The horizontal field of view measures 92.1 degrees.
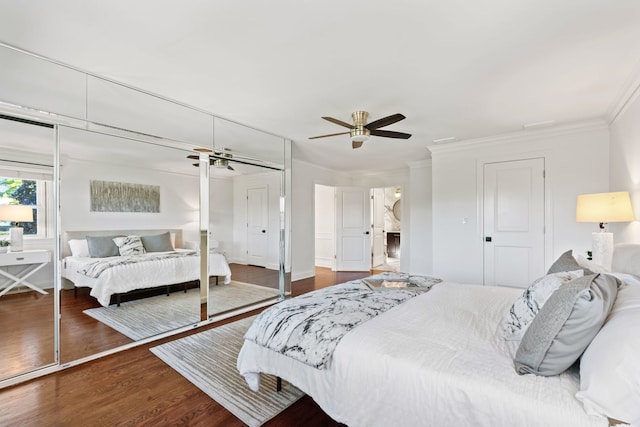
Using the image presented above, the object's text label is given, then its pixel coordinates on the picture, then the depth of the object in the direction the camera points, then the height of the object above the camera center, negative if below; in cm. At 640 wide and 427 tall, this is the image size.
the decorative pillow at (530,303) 156 -48
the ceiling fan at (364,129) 311 +89
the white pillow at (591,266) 206 -37
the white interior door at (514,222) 419 -13
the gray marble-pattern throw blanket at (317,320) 168 -64
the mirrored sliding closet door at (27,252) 230 -30
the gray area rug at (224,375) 197 -123
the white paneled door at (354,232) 711 -43
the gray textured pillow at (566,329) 120 -46
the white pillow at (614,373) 98 -54
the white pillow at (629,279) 169 -37
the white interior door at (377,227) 758 -35
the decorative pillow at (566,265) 196 -35
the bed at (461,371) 104 -66
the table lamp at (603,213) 270 +0
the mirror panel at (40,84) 219 +98
